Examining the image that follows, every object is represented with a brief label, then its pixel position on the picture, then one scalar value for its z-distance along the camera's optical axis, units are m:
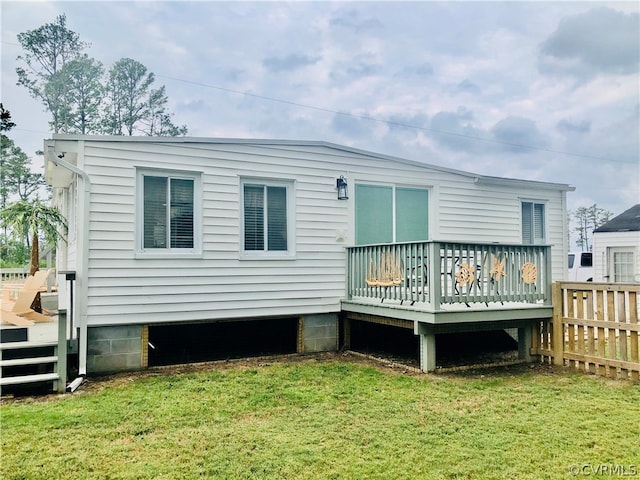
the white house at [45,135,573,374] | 6.28
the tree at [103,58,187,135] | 22.98
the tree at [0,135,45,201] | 20.84
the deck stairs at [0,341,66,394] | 5.23
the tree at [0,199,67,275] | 9.23
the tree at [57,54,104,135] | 21.25
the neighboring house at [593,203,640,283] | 16.44
